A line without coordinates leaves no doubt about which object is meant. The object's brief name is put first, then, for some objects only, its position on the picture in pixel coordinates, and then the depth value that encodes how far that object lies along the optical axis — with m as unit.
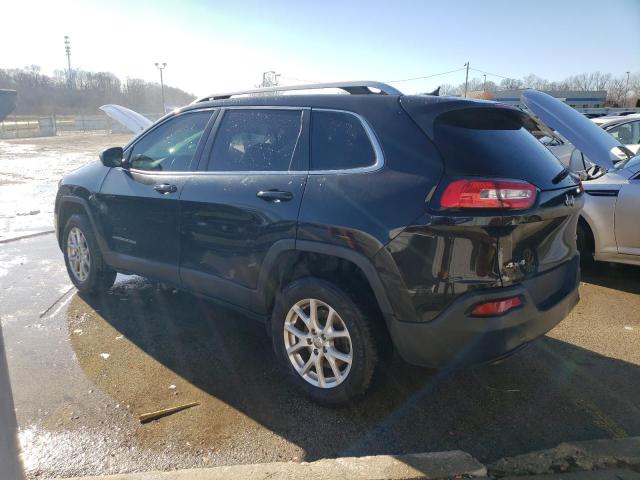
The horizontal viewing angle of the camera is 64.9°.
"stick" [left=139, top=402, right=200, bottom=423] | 3.01
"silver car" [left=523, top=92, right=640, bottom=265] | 5.00
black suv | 2.56
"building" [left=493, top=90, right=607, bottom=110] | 53.12
